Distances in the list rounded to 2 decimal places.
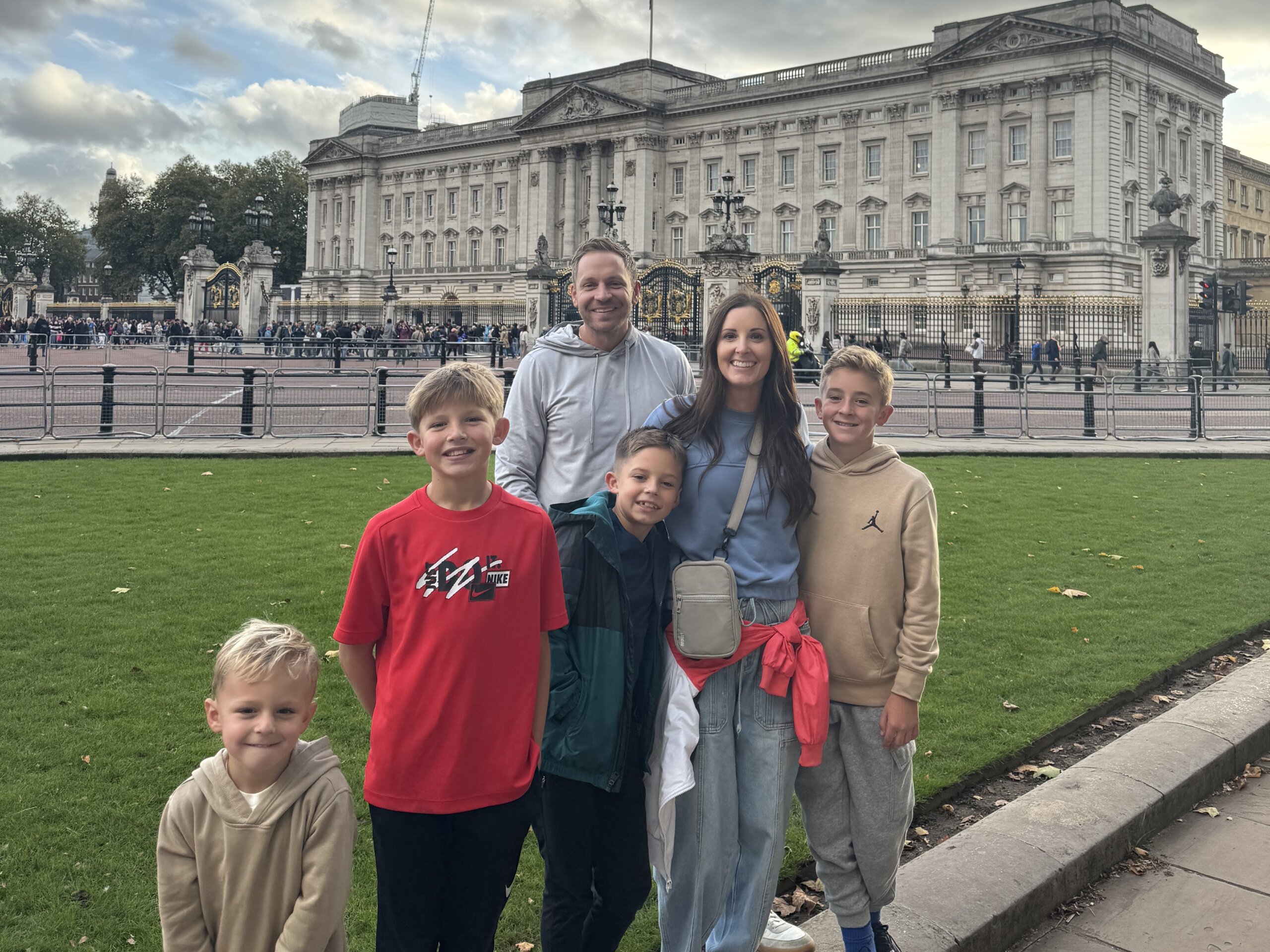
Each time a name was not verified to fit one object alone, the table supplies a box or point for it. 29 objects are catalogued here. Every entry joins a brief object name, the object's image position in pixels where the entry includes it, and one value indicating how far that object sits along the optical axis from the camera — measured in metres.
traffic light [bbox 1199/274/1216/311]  36.81
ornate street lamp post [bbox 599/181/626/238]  42.12
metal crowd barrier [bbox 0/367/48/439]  16.86
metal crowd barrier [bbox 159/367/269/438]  17.28
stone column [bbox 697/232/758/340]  33.78
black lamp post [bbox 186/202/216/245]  50.91
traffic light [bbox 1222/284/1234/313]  37.06
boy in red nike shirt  3.10
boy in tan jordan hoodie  3.56
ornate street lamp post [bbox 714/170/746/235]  41.94
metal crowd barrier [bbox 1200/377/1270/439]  20.80
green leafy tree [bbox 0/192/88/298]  113.75
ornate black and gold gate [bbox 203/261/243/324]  52.12
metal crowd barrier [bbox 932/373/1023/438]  19.73
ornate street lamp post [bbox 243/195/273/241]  52.97
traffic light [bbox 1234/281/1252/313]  37.28
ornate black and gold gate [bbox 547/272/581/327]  41.97
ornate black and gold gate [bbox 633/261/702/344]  37.50
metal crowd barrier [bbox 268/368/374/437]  17.80
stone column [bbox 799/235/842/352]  37.75
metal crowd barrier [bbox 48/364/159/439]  16.75
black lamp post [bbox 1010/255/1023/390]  26.14
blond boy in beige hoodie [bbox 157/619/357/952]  2.78
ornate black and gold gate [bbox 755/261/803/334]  36.03
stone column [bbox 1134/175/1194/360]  34.50
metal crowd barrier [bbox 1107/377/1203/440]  20.08
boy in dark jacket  3.29
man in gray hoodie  4.00
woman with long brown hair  3.40
